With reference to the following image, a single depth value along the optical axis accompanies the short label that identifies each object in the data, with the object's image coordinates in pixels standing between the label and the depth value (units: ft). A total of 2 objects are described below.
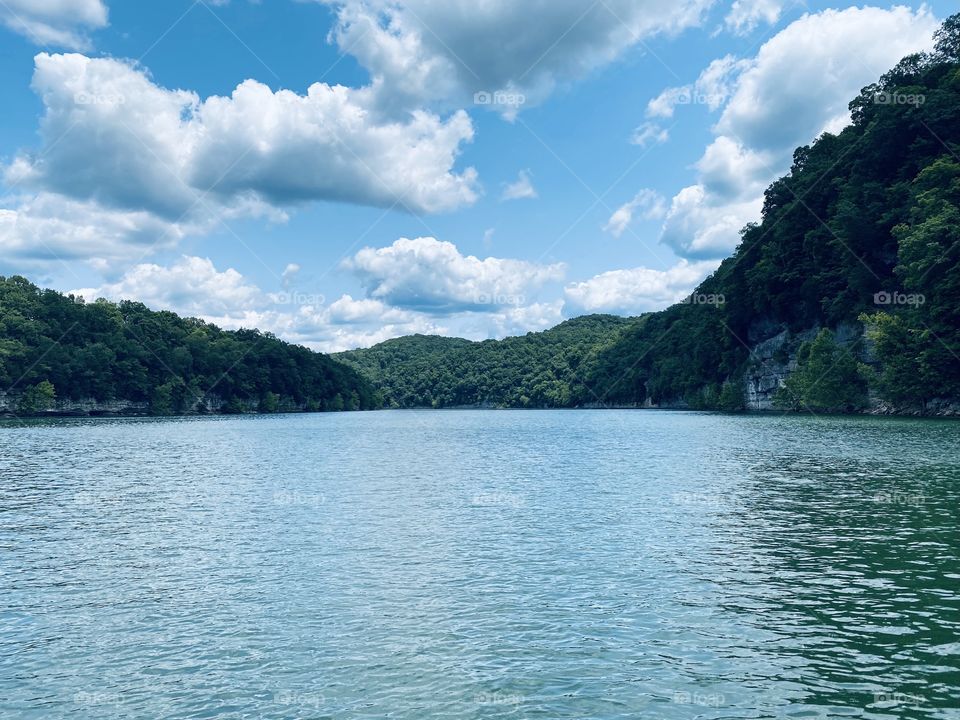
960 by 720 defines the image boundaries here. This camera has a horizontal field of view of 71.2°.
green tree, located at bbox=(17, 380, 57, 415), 577.02
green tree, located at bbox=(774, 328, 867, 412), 369.50
